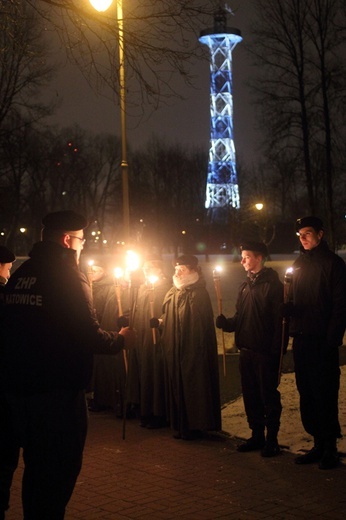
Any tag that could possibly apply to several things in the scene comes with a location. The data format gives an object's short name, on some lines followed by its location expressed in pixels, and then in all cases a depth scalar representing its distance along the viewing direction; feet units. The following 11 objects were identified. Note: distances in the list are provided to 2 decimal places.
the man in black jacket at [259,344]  27.99
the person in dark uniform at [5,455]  18.99
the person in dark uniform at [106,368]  36.65
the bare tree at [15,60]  32.73
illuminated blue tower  253.85
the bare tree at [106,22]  30.48
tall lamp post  30.13
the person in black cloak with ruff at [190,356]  31.07
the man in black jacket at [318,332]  26.08
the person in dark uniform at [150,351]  33.45
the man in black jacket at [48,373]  16.66
